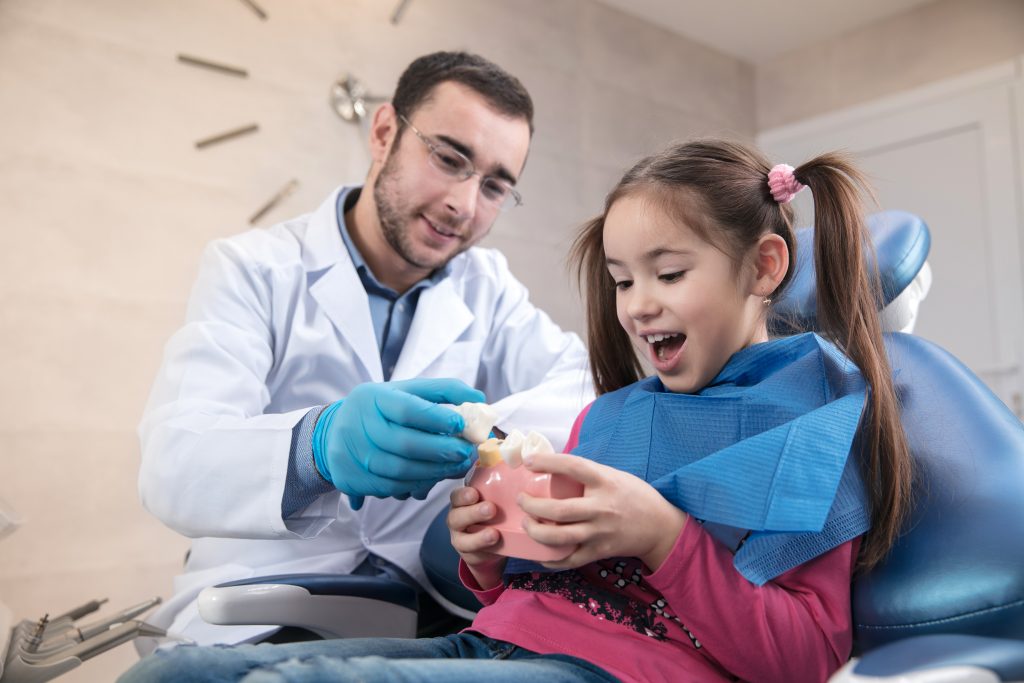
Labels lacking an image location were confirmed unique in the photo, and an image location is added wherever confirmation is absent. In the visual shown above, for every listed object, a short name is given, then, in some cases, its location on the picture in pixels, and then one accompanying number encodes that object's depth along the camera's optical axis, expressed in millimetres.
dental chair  728
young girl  922
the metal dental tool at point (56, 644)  1239
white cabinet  3561
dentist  1195
